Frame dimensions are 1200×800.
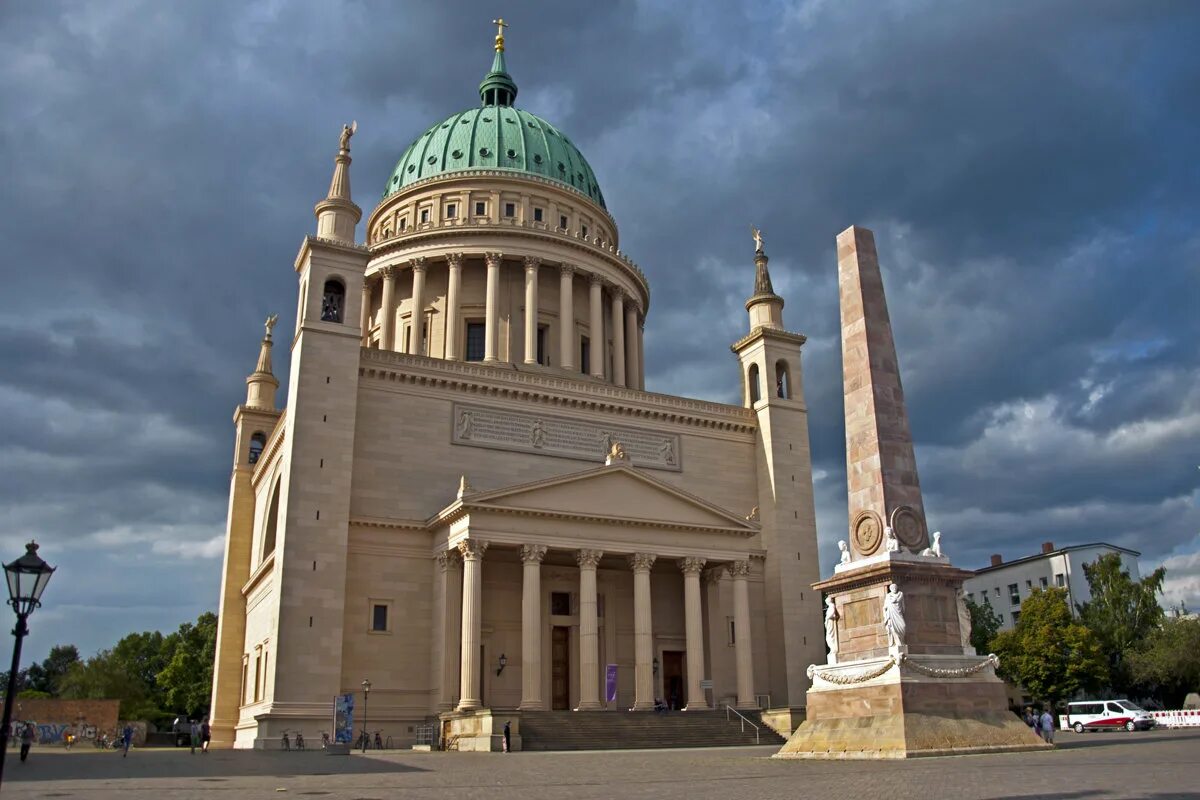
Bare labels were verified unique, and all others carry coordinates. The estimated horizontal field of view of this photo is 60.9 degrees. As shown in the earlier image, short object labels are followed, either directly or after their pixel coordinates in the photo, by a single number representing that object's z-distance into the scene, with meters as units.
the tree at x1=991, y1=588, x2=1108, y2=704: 56.50
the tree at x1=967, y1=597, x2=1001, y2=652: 63.38
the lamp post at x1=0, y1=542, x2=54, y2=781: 11.86
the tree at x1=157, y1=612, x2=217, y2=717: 74.69
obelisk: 20.55
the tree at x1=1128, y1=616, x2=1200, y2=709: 56.53
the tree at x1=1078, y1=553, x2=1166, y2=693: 60.91
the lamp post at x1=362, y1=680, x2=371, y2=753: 36.38
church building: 38.69
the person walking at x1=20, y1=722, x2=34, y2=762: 31.81
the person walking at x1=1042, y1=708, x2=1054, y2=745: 35.88
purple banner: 39.34
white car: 47.06
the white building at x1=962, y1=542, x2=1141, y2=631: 80.62
